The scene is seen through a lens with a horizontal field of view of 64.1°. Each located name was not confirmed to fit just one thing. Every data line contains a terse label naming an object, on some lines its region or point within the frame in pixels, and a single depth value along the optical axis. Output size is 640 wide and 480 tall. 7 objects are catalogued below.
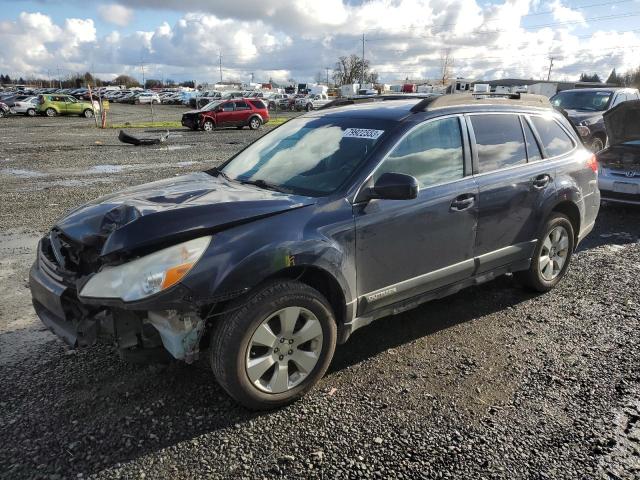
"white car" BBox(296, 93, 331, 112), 53.14
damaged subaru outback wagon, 2.78
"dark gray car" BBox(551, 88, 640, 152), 11.63
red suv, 25.56
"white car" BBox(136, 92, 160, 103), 61.03
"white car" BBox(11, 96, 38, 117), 36.31
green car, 36.51
